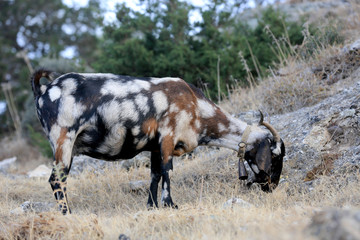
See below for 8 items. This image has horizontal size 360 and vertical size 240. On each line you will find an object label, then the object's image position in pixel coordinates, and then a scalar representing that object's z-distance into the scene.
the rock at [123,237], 8.32
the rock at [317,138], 14.28
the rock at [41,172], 19.92
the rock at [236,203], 10.27
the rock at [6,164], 21.79
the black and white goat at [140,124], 11.30
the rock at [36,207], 12.10
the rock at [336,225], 5.07
